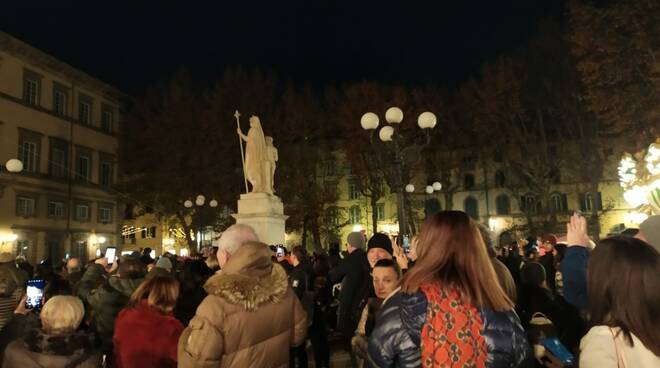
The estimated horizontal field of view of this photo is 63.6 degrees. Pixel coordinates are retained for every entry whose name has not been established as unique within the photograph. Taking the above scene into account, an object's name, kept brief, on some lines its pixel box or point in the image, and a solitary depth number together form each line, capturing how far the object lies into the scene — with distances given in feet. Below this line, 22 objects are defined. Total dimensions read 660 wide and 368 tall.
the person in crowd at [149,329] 12.99
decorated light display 33.88
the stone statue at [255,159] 59.47
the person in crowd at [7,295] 15.33
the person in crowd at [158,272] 14.74
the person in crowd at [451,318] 8.06
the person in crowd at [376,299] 13.02
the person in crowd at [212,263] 23.25
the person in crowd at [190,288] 18.07
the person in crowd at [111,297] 17.22
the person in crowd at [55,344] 10.94
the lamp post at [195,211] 86.97
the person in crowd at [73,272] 26.86
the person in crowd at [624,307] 7.82
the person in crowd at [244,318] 10.13
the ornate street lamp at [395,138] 35.40
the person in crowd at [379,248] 17.97
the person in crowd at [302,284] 23.36
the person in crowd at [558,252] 26.25
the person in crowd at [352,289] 18.59
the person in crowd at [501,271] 10.84
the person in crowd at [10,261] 21.89
